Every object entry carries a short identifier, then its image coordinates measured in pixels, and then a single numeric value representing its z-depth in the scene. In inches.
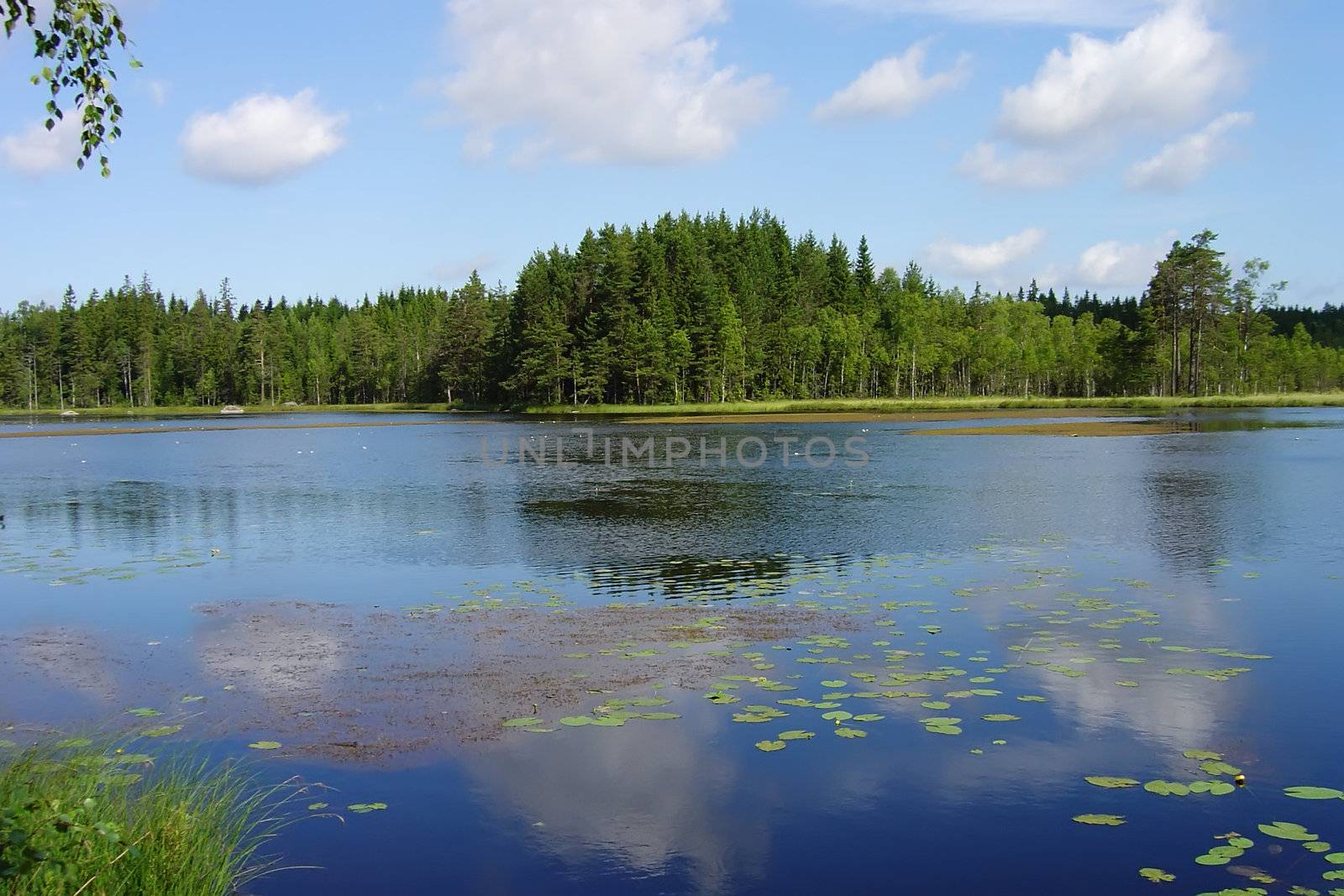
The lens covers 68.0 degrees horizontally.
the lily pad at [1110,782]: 339.3
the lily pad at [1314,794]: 324.2
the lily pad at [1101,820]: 312.2
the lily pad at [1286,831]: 296.8
